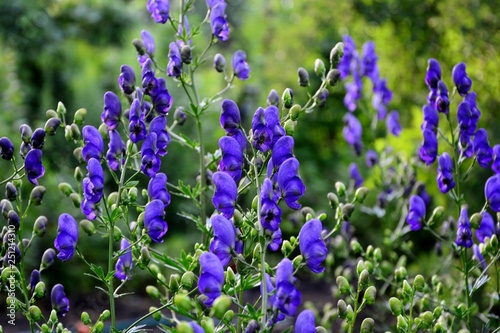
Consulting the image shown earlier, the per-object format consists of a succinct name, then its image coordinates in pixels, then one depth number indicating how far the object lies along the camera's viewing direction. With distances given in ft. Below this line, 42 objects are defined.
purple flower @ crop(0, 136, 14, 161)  2.73
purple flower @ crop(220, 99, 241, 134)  2.57
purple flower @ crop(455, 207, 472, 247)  2.89
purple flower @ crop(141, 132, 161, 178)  2.68
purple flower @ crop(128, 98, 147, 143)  2.67
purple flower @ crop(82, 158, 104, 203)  2.62
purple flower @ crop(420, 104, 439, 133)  3.08
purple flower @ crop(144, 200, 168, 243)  2.64
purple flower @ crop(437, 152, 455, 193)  2.96
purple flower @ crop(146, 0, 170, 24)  2.95
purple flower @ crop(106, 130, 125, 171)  2.70
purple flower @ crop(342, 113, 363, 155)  4.23
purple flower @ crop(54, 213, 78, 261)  2.65
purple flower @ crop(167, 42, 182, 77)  2.86
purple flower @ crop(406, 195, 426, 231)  3.11
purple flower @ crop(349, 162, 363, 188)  3.88
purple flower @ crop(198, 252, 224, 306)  2.34
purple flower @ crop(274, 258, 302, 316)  2.34
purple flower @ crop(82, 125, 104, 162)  2.68
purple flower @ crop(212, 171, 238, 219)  2.48
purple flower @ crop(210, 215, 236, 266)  2.42
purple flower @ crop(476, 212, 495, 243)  3.02
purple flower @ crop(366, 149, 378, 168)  4.02
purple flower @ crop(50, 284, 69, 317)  2.75
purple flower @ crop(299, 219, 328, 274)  2.46
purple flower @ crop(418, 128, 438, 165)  3.00
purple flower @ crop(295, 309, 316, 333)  2.40
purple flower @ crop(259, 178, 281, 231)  2.42
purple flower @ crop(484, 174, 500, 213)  2.93
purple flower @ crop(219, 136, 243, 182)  2.52
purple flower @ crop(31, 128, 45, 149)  2.70
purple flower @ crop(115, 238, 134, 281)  2.77
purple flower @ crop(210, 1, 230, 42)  2.98
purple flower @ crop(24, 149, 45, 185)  2.72
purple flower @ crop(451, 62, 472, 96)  3.01
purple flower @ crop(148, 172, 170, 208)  2.73
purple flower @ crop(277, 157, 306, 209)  2.46
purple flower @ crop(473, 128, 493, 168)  2.97
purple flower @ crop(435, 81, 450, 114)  2.98
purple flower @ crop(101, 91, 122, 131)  2.72
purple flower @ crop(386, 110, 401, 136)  4.37
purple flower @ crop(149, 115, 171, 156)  2.74
